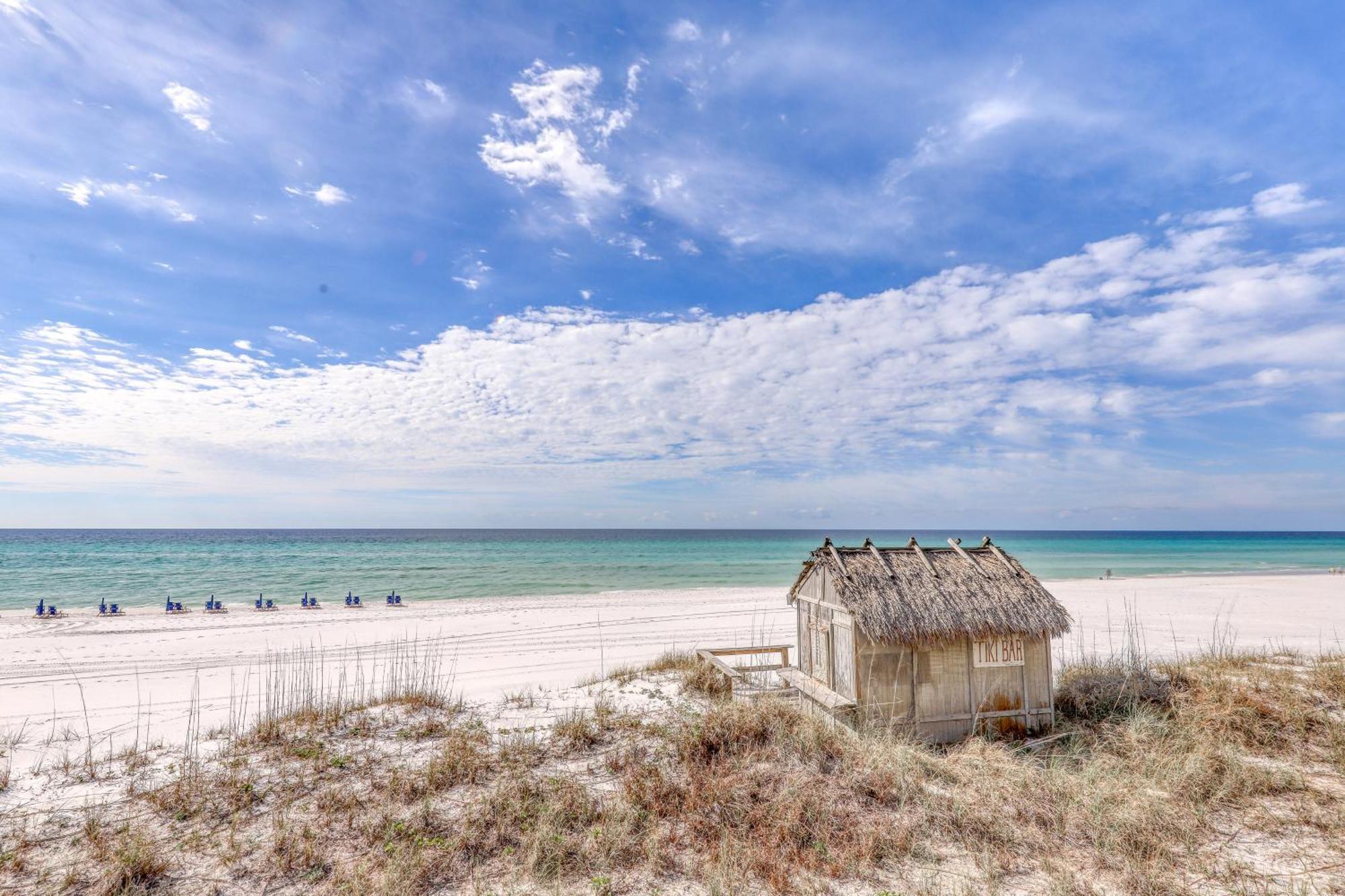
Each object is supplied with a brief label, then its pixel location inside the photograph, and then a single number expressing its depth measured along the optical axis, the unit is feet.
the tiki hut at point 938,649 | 27.50
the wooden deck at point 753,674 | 33.88
